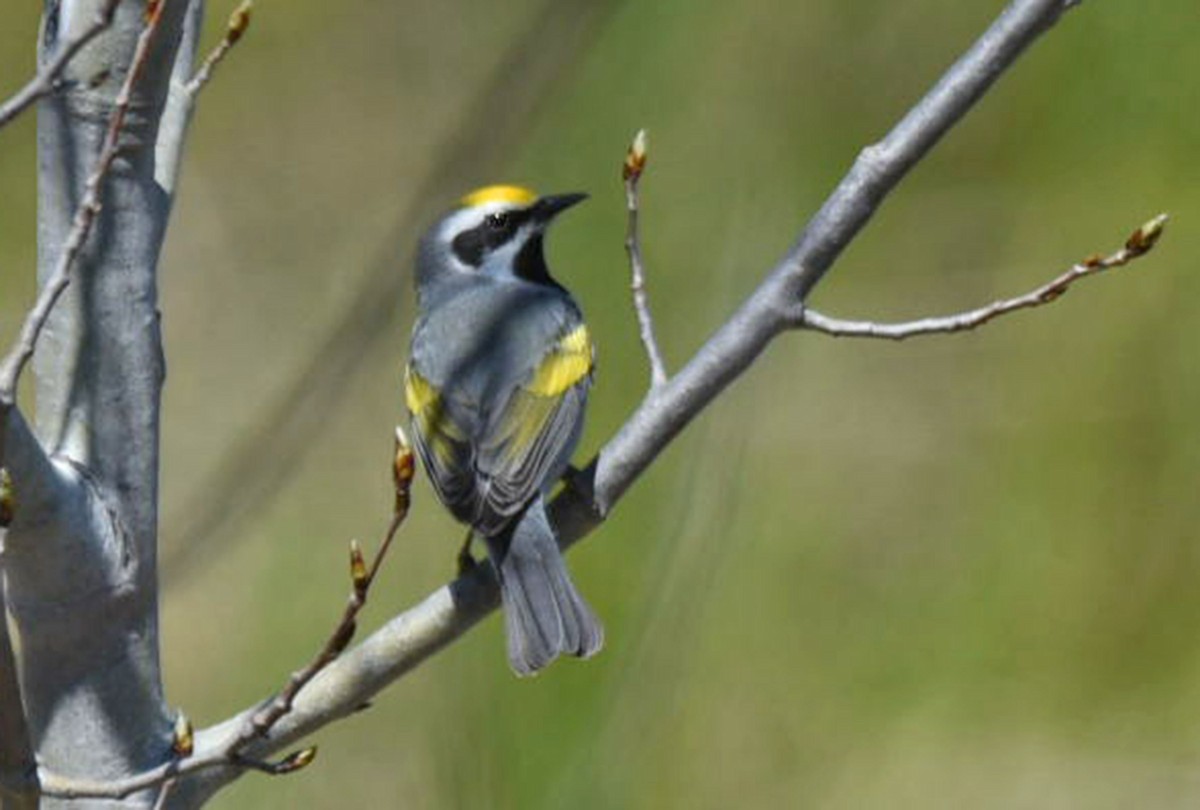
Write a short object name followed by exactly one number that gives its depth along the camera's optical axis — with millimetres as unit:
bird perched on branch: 5000
